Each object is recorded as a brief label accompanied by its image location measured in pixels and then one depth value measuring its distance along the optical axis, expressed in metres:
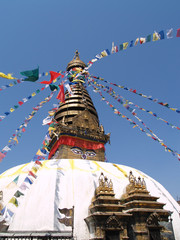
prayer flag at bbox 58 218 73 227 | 7.11
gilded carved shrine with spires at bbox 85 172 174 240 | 7.07
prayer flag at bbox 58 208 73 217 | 7.33
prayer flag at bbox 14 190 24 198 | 7.12
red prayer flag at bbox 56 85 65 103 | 10.43
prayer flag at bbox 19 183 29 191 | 7.49
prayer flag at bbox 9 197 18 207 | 6.87
